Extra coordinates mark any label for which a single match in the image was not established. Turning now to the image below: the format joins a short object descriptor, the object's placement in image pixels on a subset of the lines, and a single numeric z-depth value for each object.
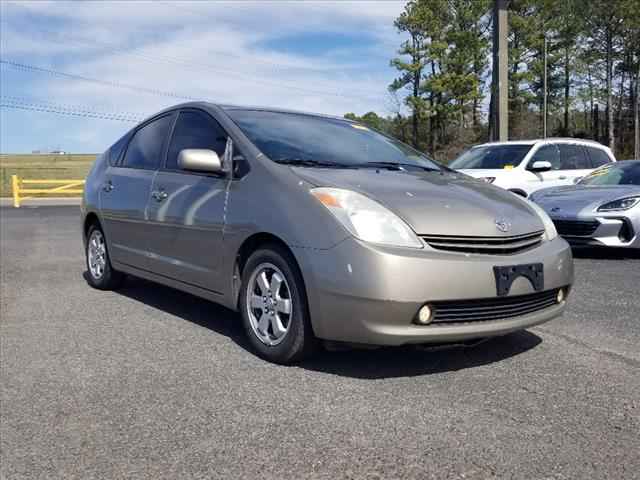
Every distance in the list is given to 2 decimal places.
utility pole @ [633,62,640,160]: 43.62
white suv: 10.65
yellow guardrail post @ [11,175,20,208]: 22.41
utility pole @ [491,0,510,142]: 14.98
